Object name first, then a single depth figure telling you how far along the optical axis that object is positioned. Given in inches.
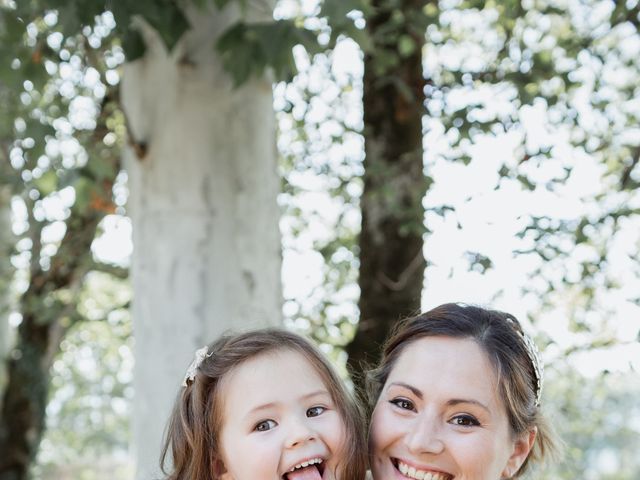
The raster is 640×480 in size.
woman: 105.4
